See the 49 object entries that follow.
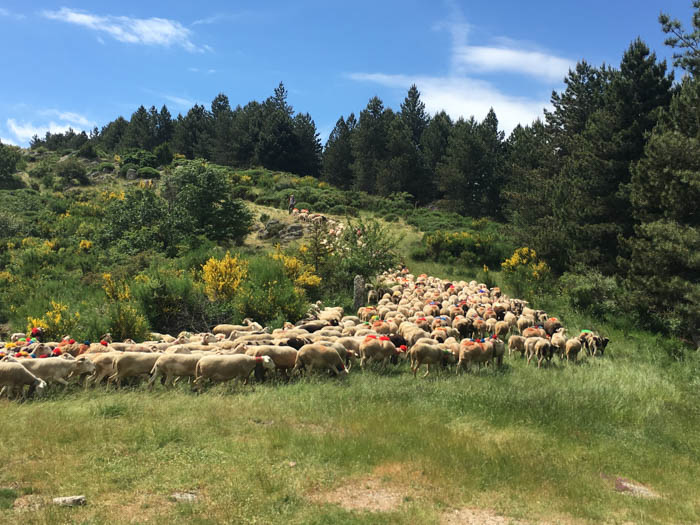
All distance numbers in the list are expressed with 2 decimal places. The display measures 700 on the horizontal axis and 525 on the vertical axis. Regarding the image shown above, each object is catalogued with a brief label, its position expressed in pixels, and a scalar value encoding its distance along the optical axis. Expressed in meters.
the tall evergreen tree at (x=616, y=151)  24.27
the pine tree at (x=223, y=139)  80.31
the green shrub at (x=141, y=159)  72.69
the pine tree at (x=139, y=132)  95.88
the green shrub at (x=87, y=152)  79.69
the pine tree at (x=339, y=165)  74.31
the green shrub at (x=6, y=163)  61.42
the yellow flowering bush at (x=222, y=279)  20.17
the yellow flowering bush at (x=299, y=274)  23.28
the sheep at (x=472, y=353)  13.05
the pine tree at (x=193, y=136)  87.46
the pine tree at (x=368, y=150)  66.75
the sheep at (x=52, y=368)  10.26
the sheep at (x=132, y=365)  11.00
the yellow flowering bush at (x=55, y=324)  15.66
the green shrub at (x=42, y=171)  66.50
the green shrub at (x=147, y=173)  65.81
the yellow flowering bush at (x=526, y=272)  26.69
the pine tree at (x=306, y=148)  80.38
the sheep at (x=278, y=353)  11.78
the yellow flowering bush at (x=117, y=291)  18.97
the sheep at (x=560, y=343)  14.94
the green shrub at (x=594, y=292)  21.62
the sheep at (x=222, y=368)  10.84
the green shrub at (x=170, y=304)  18.23
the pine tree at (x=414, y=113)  92.11
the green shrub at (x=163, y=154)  76.34
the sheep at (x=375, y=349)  12.98
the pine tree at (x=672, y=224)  17.55
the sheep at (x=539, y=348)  14.12
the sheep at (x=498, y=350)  13.57
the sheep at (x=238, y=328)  16.27
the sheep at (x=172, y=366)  10.99
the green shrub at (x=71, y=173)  65.62
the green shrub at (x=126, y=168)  67.82
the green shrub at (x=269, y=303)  18.50
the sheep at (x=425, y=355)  12.59
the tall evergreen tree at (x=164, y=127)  99.81
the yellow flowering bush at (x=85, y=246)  34.45
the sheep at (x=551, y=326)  17.58
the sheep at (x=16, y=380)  9.63
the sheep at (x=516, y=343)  15.05
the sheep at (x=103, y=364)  11.18
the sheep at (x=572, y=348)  14.80
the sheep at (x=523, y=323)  17.52
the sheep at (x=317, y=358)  11.91
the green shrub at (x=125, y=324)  15.62
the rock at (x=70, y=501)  5.96
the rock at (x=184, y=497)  6.31
